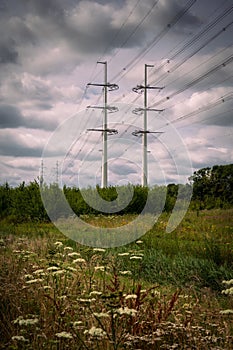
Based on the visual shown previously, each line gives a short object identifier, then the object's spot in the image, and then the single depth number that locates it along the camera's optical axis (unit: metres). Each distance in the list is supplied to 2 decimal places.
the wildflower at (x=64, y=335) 2.97
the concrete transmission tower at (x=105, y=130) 29.09
